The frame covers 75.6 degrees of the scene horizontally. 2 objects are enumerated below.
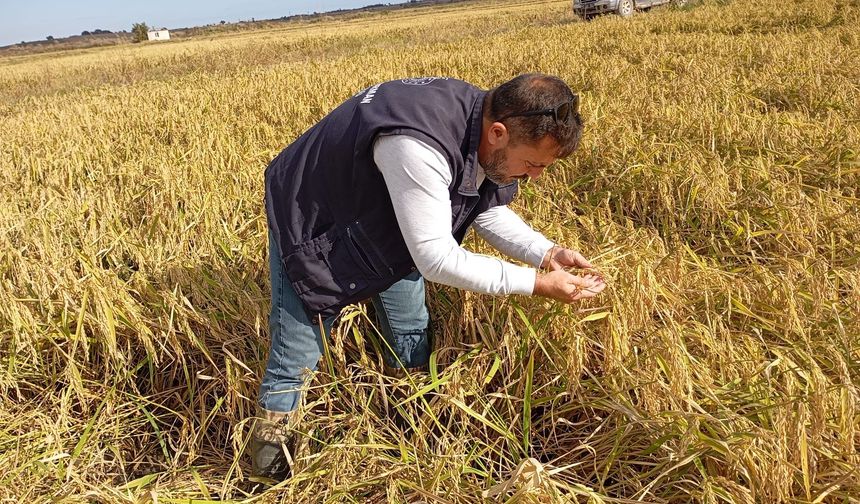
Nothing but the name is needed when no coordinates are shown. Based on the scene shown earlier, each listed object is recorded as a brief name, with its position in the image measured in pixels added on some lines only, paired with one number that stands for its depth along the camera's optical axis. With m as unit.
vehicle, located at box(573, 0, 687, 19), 16.73
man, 1.43
